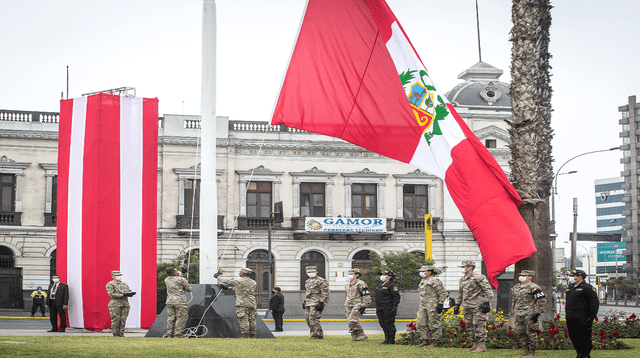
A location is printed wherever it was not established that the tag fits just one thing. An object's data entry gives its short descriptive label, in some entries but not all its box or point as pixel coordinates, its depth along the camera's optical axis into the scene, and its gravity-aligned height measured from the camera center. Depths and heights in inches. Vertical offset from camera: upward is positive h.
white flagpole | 605.0 +58.5
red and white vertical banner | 728.3 +19.3
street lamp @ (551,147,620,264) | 1310.0 +27.8
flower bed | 528.4 -82.6
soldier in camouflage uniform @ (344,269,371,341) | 612.4 -65.9
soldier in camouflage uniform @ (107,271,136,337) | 655.8 -70.2
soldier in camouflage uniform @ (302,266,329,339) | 637.3 -65.4
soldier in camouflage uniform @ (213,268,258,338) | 594.1 -64.4
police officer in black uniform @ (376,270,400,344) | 593.0 -63.8
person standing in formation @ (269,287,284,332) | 893.8 -101.6
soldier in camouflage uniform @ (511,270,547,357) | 484.1 -56.2
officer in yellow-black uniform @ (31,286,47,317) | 1189.7 -123.9
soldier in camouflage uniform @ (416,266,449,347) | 553.0 -64.8
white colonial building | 1387.8 +53.4
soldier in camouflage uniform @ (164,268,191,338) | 583.8 -66.4
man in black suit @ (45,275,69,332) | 719.7 -77.2
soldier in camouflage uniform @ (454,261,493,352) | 514.9 -55.4
